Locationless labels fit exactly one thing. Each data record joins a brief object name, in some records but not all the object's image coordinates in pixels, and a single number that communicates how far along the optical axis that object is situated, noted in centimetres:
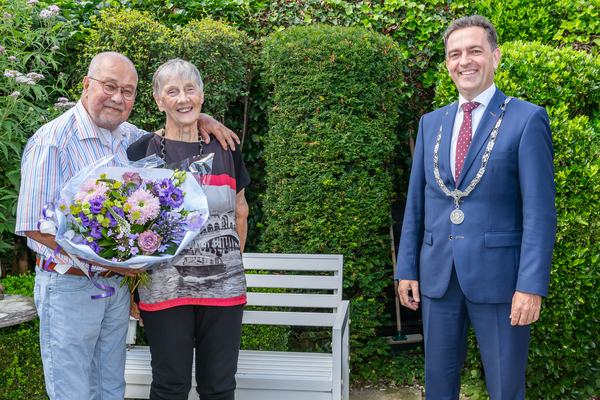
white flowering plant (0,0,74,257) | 362
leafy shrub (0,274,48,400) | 289
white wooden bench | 249
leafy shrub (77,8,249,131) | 390
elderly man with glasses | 188
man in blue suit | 189
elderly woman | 202
